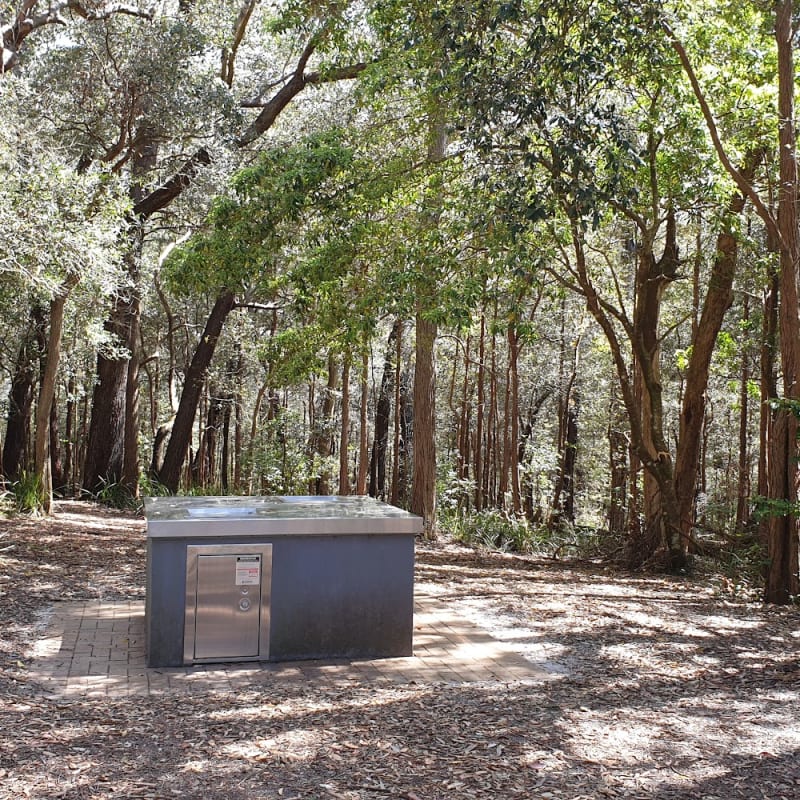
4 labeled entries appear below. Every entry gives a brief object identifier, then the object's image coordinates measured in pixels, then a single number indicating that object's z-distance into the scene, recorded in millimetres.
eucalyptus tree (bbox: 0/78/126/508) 8867
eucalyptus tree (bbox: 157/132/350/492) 9031
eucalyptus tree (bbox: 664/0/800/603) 8617
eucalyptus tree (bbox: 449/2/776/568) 7105
